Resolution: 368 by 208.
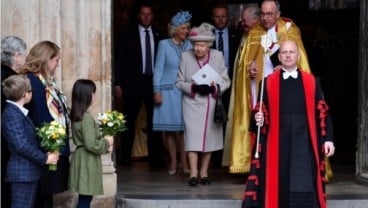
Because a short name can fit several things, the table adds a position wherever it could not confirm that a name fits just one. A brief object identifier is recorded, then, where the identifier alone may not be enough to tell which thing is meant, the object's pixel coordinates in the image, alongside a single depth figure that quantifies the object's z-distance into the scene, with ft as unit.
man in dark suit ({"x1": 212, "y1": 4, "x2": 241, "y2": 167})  39.37
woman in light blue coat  38.14
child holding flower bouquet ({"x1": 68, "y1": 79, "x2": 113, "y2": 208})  29.19
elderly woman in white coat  35.32
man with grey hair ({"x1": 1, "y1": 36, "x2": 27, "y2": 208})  27.45
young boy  26.58
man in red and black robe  29.55
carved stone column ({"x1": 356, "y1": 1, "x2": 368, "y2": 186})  35.73
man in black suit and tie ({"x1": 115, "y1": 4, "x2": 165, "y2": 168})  40.98
